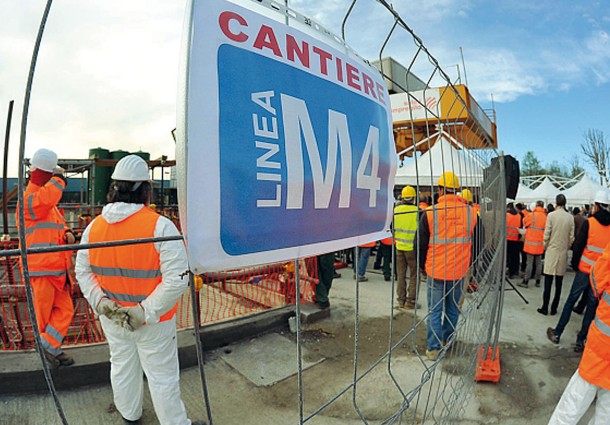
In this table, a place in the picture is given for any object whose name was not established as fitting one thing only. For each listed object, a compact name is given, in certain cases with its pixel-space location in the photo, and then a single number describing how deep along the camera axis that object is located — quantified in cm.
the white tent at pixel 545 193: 1623
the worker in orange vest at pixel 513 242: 823
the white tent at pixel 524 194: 1683
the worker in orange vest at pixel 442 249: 387
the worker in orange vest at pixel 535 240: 750
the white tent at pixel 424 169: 660
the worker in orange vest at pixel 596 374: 241
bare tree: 2869
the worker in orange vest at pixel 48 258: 309
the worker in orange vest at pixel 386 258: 738
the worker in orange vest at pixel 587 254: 434
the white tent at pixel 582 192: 1566
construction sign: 72
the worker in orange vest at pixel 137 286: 221
